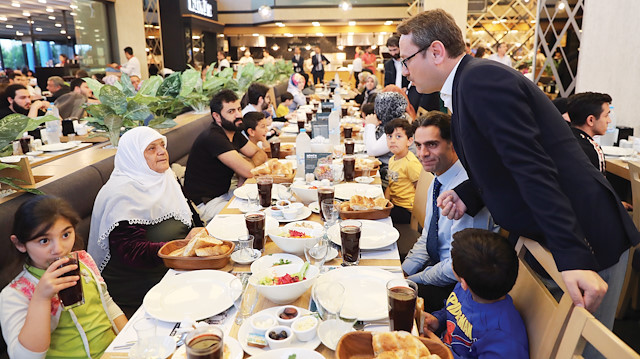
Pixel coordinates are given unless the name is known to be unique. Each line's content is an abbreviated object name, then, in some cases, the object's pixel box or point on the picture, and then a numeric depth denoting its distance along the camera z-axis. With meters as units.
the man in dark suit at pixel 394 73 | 5.51
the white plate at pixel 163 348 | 1.15
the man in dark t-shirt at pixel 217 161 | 3.36
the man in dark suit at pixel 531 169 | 1.24
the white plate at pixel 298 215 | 2.19
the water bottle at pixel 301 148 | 3.04
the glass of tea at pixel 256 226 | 1.84
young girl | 1.45
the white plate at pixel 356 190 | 2.62
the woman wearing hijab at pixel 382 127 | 3.67
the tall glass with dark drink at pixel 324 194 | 2.22
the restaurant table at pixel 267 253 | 1.23
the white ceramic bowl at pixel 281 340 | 1.18
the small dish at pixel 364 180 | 2.91
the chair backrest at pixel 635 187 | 2.63
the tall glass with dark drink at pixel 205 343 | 1.05
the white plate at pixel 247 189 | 2.60
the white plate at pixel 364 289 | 1.39
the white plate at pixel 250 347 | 1.20
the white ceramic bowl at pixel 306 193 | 2.48
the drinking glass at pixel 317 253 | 1.58
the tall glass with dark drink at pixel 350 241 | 1.67
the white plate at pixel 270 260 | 1.66
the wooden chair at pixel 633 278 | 2.64
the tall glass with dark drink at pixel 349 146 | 3.51
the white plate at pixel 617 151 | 3.73
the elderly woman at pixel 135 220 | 2.21
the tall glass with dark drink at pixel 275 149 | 3.62
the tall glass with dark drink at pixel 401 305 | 1.24
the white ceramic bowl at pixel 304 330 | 1.21
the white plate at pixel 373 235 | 1.88
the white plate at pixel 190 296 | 1.40
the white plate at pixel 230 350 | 1.16
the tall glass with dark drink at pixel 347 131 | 4.37
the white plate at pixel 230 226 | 2.02
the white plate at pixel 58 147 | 3.93
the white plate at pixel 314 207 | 2.34
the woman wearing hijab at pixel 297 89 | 8.33
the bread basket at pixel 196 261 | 1.70
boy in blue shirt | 1.39
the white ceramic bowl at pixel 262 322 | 1.24
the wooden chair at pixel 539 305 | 1.20
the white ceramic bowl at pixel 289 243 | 1.77
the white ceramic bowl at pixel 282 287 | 1.39
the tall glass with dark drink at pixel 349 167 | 2.91
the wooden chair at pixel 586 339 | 0.87
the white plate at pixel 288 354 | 1.09
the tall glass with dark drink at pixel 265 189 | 2.34
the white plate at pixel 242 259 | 1.75
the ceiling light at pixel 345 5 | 15.36
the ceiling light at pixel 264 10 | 15.55
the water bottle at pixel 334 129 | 4.10
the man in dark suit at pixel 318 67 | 14.45
